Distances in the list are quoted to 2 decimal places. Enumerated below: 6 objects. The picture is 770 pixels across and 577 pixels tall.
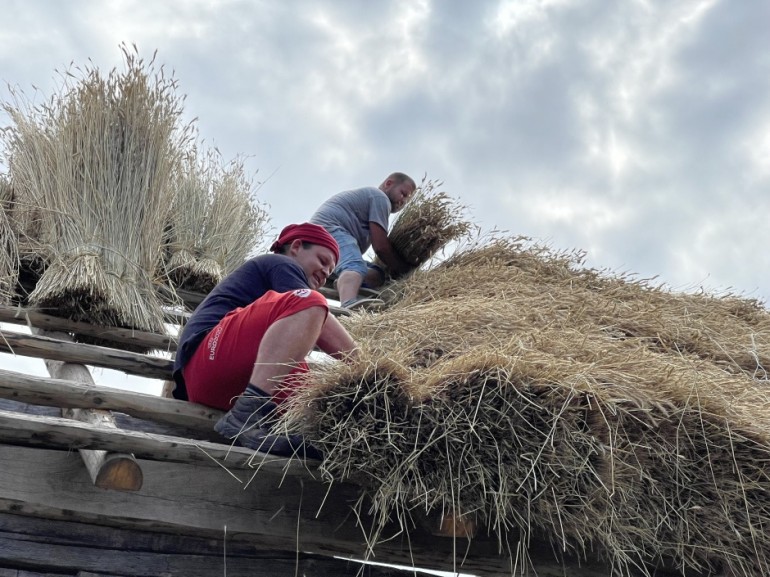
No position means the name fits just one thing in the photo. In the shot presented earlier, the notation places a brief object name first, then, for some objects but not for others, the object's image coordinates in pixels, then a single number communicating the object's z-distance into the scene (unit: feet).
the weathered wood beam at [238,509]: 7.07
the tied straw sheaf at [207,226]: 14.15
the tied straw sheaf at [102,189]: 11.26
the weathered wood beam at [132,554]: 8.01
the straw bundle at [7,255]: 11.75
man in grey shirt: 15.47
